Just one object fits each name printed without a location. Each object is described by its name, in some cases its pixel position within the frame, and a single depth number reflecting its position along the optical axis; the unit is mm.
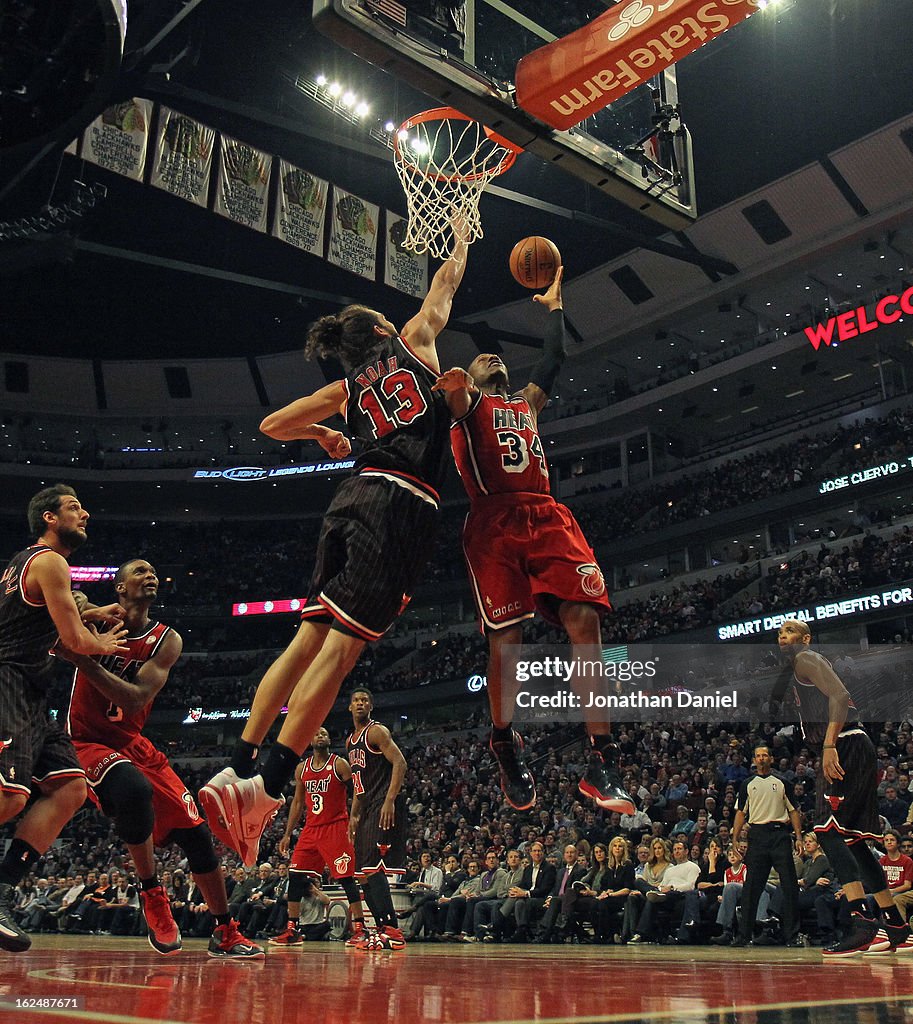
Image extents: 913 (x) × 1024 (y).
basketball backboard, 7164
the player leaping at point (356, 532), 3959
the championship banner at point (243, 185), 19422
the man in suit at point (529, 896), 12641
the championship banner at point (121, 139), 18516
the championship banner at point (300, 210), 20203
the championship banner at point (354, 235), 20891
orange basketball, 6086
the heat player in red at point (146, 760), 5730
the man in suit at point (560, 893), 12375
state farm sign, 7293
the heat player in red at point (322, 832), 9727
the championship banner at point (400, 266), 21906
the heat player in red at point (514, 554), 4961
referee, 9203
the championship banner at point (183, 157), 18828
